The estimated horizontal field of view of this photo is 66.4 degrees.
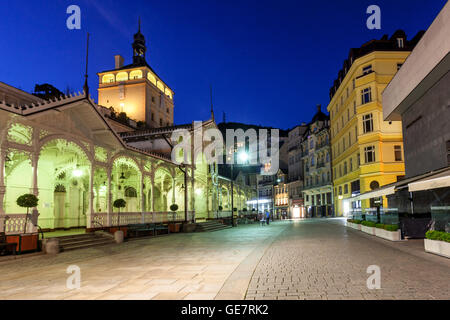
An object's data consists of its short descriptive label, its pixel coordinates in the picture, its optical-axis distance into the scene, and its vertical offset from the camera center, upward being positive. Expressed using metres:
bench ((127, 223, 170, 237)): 21.03 -2.06
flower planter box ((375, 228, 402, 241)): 15.32 -1.97
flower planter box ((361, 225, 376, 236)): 19.35 -2.21
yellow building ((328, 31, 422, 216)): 35.00 +7.81
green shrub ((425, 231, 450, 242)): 10.28 -1.36
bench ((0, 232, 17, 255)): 12.66 -1.76
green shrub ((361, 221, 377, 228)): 19.34 -1.82
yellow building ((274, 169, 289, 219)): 75.18 -0.18
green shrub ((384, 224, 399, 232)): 15.50 -1.60
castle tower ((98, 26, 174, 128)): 52.75 +16.45
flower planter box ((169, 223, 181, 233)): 25.80 -2.38
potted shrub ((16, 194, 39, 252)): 13.28 -1.47
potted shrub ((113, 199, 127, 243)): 18.08 -1.70
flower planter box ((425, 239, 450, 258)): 10.19 -1.72
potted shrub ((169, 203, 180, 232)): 25.81 -2.24
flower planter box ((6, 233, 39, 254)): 13.10 -1.67
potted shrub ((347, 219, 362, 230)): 23.75 -2.24
